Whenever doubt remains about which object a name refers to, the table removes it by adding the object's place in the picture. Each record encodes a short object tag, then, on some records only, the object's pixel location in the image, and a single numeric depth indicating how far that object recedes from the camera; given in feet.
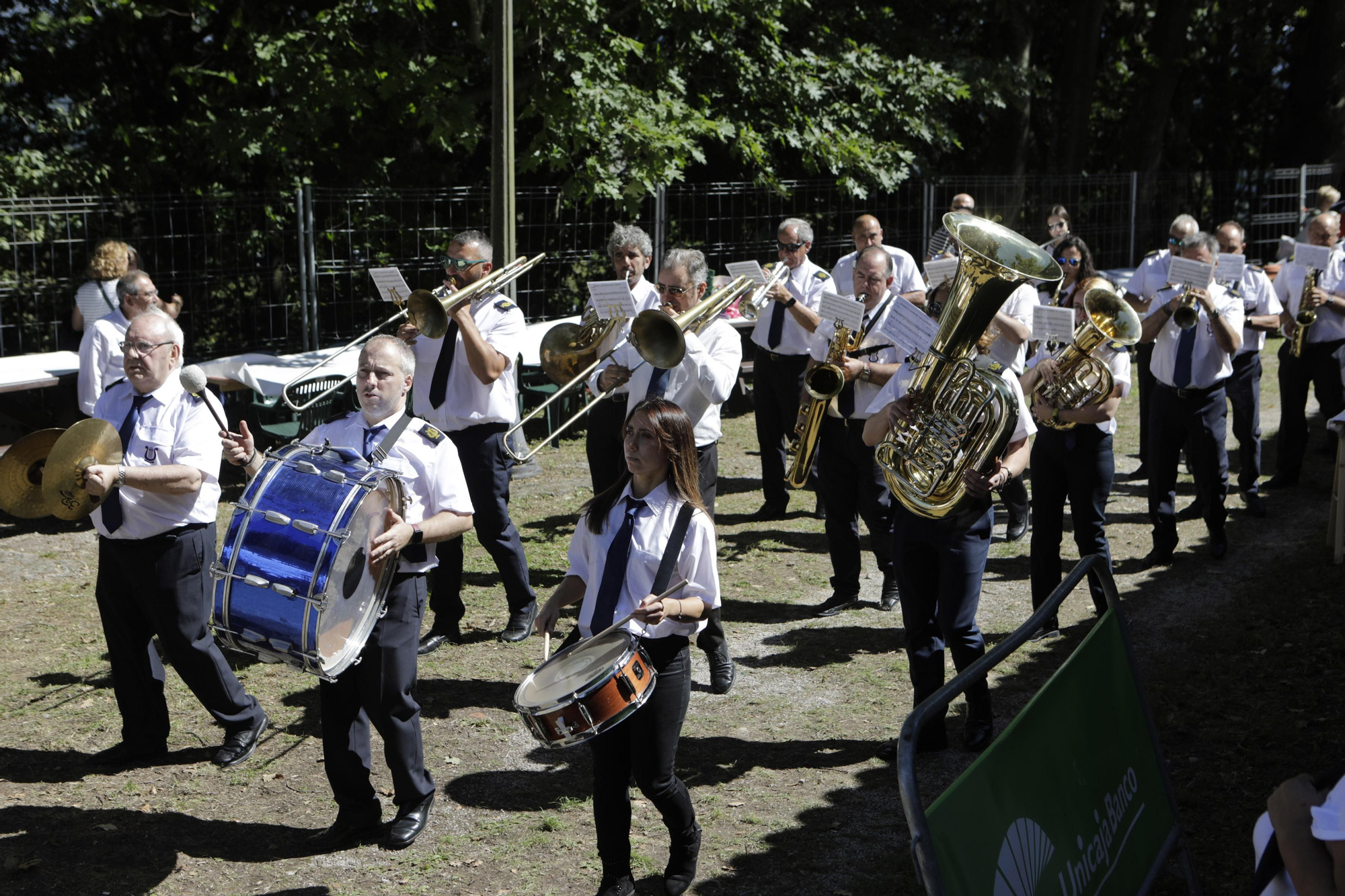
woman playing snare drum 12.98
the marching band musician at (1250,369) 28.91
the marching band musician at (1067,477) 20.51
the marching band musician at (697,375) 20.01
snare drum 11.85
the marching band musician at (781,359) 27.50
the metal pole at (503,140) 32.30
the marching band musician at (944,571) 16.02
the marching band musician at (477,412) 20.77
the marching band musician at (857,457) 21.40
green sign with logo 8.93
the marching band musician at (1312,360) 30.04
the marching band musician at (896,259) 29.37
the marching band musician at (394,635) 14.47
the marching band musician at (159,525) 15.87
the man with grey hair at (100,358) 25.45
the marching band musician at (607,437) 21.90
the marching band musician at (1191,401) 24.79
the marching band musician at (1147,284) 29.07
